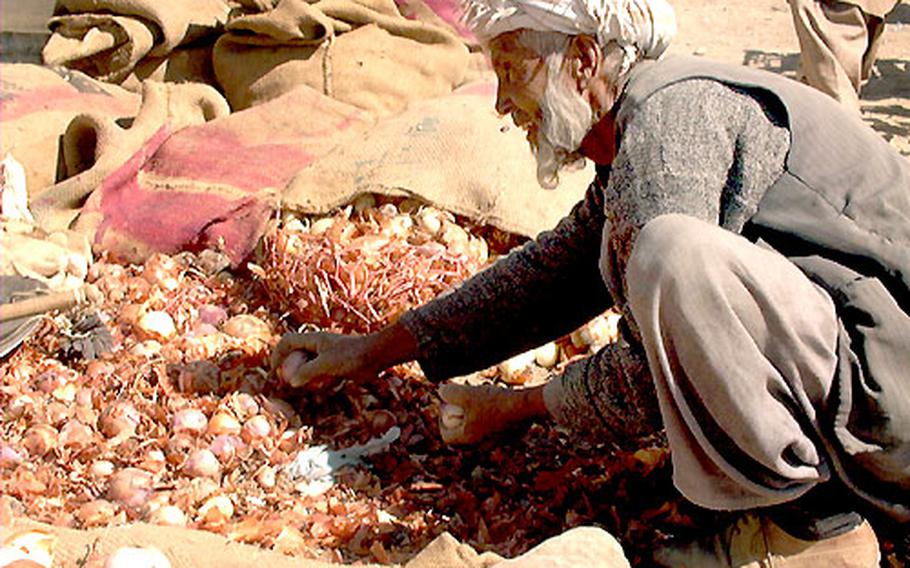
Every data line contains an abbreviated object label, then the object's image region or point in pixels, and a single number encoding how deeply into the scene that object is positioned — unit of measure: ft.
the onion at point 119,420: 8.86
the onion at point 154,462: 8.44
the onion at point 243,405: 9.02
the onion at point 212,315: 10.77
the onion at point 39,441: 8.57
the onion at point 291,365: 9.11
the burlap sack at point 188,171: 11.73
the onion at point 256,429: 8.80
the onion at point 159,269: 11.19
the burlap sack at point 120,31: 14.38
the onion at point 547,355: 10.41
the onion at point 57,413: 8.95
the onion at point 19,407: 8.96
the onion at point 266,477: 8.45
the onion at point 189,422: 8.79
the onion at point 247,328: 10.40
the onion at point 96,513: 7.77
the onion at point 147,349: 9.91
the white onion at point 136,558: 6.17
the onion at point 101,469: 8.42
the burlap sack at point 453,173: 11.27
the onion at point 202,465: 8.44
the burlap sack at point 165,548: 6.51
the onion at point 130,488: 8.05
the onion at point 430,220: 11.09
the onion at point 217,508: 7.82
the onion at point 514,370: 10.19
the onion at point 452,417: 8.68
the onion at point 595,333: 10.46
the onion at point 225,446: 8.63
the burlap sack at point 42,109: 12.92
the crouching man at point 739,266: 6.25
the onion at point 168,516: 7.66
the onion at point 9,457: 8.36
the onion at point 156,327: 10.21
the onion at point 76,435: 8.63
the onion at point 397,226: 10.98
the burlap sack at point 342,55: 13.83
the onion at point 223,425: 8.80
